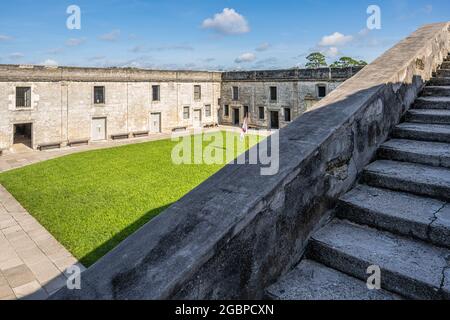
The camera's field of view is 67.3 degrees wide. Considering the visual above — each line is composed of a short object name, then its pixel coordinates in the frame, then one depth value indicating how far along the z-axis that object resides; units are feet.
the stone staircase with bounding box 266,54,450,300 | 6.75
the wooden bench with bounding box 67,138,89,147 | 79.78
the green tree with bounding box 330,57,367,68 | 156.76
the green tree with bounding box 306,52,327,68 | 183.62
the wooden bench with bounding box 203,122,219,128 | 109.33
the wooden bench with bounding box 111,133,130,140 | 88.07
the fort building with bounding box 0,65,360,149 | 74.33
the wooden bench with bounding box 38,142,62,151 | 74.18
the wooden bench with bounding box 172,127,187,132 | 101.19
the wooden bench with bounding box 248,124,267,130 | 104.83
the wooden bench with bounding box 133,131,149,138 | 92.53
